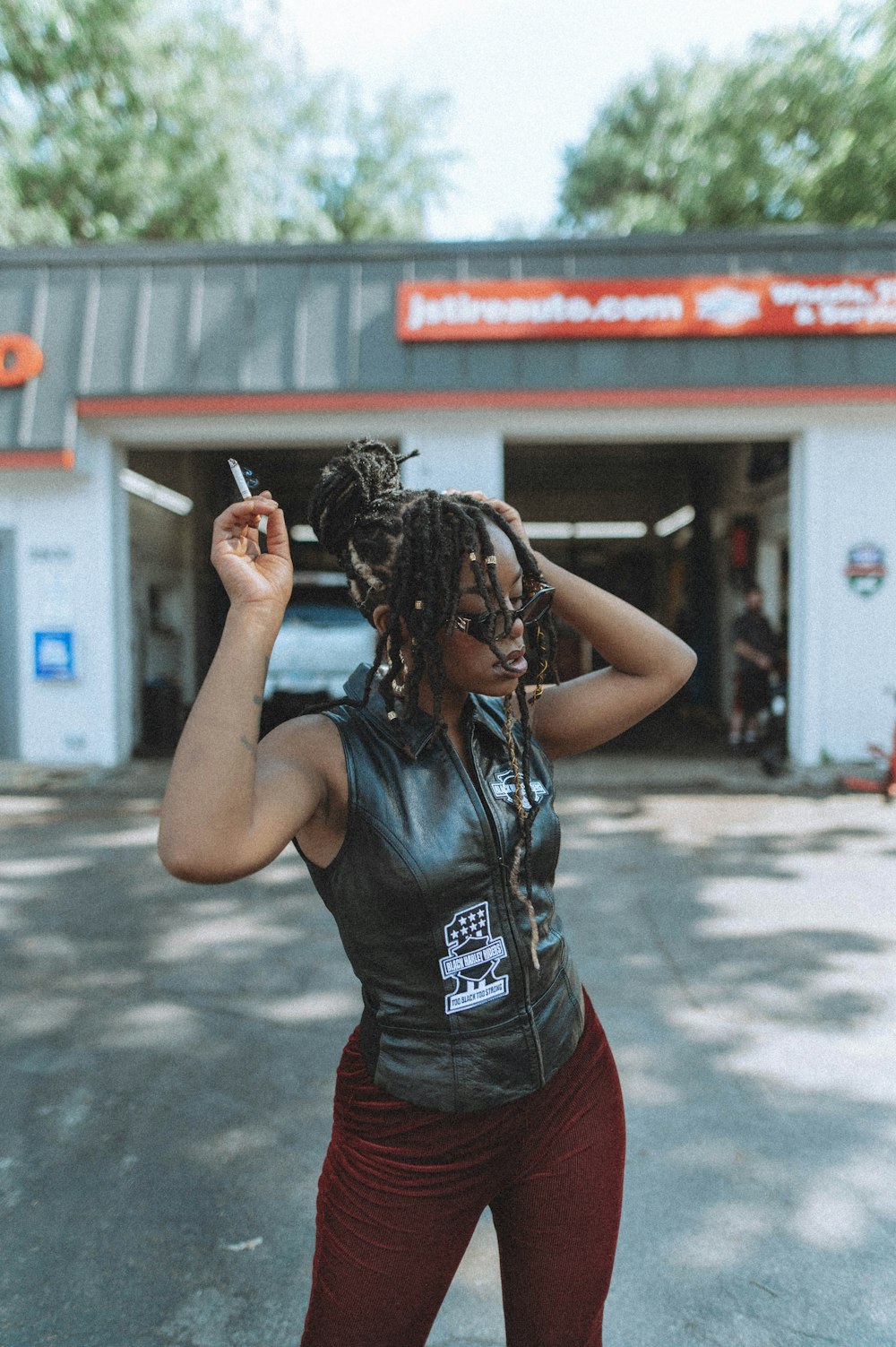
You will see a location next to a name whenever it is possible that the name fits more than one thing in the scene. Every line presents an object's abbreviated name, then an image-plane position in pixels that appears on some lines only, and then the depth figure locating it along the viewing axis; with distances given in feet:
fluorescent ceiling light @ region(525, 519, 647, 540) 62.59
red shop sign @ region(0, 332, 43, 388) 31.40
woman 4.79
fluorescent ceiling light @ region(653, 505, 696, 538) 55.57
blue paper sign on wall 33.42
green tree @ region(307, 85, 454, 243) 91.86
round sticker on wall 32.14
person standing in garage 34.45
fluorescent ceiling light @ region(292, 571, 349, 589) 43.36
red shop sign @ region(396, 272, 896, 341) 30.22
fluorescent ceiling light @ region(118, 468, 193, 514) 40.32
